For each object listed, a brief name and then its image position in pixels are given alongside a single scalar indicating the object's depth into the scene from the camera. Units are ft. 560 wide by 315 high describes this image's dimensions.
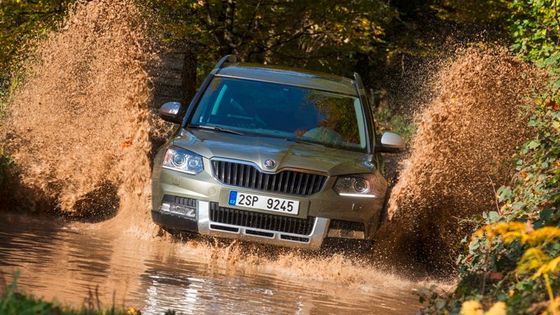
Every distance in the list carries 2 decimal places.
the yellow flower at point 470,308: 41.29
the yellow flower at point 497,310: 40.06
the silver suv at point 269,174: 74.49
